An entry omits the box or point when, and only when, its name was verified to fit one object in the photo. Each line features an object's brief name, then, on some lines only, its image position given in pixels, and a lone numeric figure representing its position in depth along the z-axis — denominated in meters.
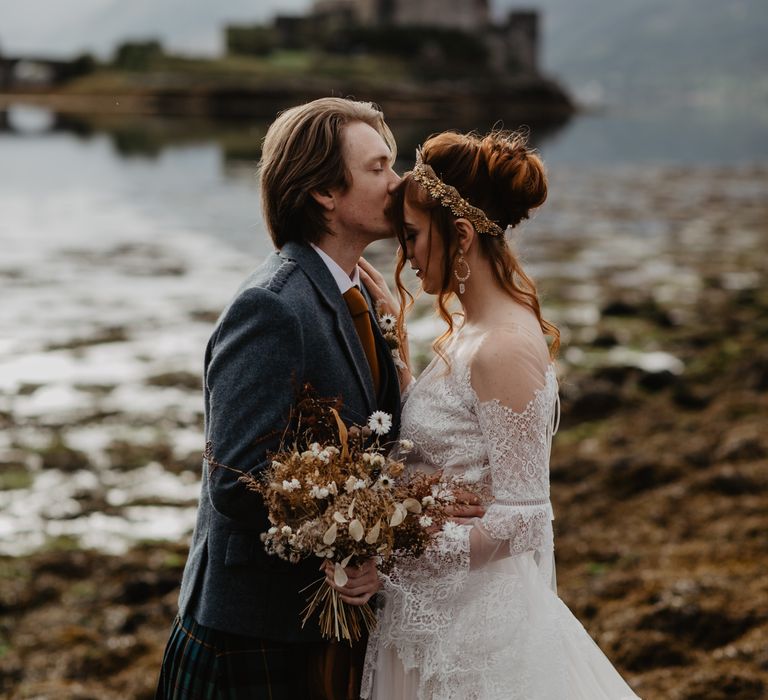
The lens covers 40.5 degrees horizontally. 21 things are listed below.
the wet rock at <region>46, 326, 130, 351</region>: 13.64
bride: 3.36
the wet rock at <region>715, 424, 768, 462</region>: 9.09
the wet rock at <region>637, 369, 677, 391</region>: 11.85
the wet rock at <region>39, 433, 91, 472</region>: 9.60
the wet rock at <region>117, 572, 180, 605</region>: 7.23
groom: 3.25
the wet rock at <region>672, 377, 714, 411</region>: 11.19
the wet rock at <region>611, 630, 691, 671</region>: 5.69
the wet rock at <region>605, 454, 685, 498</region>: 8.84
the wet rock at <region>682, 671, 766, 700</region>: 5.08
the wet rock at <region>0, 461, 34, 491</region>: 9.19
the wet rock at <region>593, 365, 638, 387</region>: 12.10
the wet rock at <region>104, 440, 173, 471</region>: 9.73
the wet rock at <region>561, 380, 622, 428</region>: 11.09
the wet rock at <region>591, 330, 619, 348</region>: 13.66
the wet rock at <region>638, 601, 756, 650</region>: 5.82
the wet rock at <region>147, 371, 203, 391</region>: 12.09
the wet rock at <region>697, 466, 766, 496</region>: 8.39
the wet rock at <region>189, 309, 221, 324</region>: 15.28
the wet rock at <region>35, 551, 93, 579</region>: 7.68
